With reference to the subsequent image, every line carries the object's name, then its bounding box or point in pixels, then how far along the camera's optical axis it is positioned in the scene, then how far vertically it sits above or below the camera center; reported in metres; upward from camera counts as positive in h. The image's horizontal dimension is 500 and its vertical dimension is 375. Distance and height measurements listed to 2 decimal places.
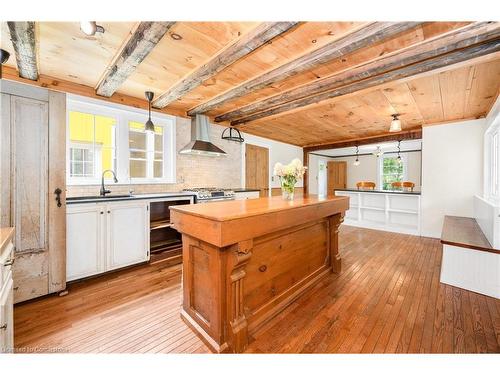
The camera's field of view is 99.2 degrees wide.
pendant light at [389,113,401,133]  3.26 +0.91
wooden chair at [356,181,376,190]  6.09 -0.02
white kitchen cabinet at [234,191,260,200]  4.28 -0.23
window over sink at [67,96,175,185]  3.02 +0.61
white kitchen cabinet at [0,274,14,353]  1.13 -0.77
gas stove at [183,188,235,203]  3.51 -0.19
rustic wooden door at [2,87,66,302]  1.97 -0.07
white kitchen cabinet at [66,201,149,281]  2.39 -0.66
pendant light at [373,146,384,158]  7.41 +1.23
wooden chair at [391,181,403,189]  6.12 +0.01
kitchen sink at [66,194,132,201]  2.45 -0.19
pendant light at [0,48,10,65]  1.80 +1.10
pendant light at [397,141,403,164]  7.93 +0.97
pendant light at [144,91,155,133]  3.07 +0.86
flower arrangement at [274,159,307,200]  2.35 +0.11
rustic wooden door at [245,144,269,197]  5.48 +0.42
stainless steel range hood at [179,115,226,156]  3.80 +0.86
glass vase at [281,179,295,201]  2.38 -0.06
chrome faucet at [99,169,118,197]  3.00 -0.11
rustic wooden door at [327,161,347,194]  9.41 +0.41
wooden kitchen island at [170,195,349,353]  1.45 -0.65
